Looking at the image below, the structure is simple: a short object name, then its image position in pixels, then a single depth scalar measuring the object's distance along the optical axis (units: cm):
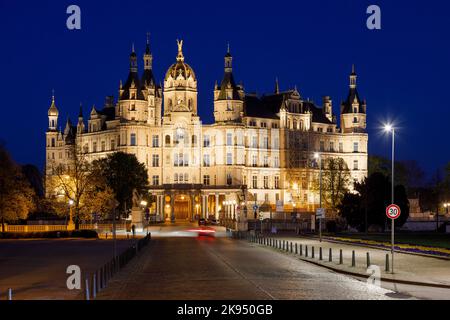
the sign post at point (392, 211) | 3691
